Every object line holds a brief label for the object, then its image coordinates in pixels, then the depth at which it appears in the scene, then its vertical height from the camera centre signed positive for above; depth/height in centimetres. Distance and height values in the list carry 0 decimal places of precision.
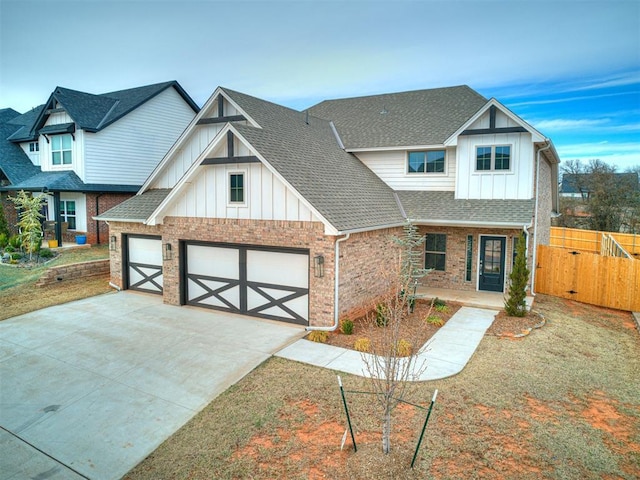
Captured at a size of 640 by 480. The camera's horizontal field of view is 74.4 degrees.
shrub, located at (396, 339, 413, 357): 971 -321
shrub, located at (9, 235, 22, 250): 2148 -174
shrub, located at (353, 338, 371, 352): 1008 -325
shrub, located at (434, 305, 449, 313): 1338 -311
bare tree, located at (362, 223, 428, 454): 575 -228
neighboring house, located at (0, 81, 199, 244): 2370 +351
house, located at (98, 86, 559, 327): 1195 +16
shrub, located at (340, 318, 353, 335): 1121 -311
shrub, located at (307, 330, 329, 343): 1077 -325
